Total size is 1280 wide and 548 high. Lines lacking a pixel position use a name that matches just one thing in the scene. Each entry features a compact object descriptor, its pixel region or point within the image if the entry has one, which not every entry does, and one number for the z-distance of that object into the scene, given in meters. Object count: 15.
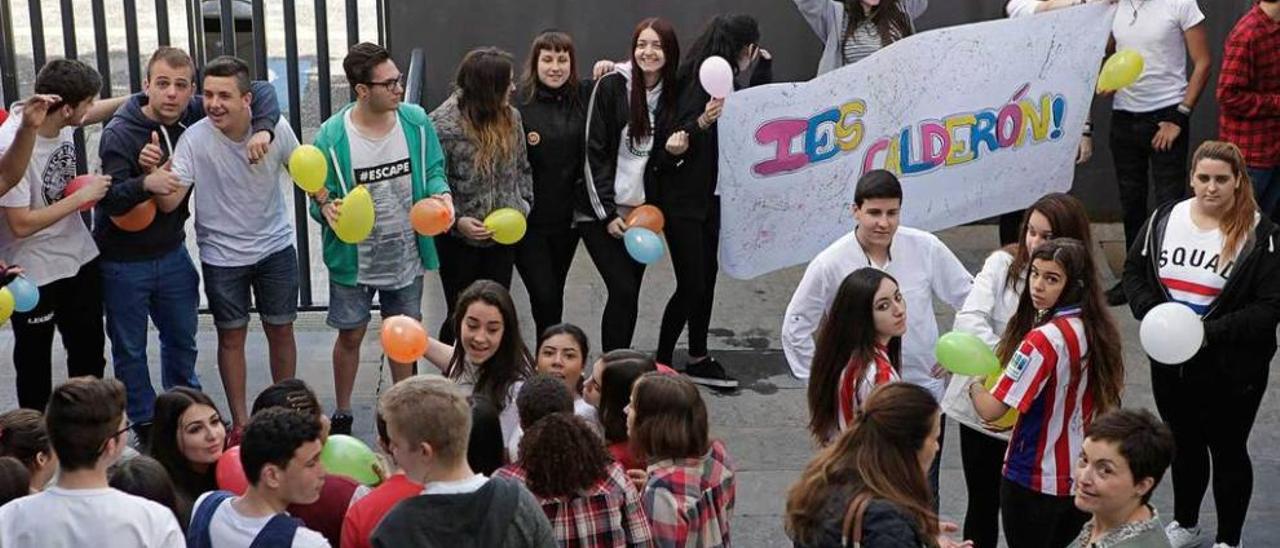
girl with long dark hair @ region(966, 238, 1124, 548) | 5.30
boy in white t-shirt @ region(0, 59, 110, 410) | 6.48
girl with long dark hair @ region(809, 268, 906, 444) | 5.44
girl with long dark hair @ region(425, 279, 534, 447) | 5.67
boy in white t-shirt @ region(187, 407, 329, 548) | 4.08
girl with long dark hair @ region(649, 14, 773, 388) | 7.48
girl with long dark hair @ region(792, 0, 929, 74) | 8.57
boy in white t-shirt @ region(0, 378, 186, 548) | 4.00
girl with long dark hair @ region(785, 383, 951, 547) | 4.07
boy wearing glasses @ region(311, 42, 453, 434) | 6.83
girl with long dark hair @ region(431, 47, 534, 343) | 7.01
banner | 7.93
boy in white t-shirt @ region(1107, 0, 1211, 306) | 8.50
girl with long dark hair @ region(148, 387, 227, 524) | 4.85
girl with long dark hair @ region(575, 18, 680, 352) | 7.37
